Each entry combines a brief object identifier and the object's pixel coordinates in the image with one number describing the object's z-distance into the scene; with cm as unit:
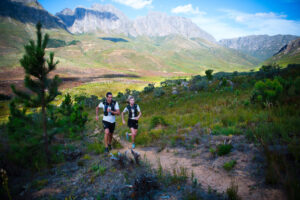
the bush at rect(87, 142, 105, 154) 713
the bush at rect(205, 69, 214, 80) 2361
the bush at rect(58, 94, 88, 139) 1028
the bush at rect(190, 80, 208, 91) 2081
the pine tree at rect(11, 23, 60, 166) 496
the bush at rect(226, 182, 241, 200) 316
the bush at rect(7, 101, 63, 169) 473
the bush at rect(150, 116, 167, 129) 1007
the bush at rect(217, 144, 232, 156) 495
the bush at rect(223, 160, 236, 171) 423
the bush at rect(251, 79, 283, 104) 778
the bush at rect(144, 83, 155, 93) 2949
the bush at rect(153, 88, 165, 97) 2312
